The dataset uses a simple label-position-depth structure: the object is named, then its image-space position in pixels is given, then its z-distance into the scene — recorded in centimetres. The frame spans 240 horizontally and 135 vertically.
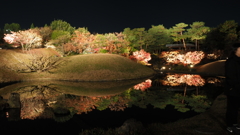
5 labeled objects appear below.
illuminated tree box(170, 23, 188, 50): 5081
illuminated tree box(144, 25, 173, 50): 5185
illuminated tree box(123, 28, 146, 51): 5120
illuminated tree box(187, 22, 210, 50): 4806
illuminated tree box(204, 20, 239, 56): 3936
